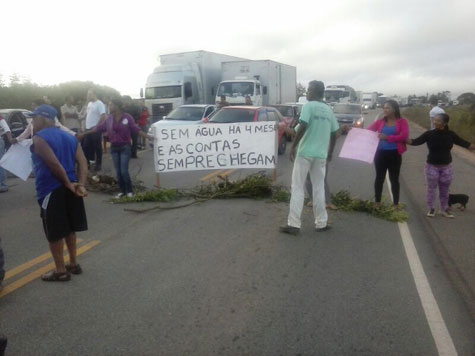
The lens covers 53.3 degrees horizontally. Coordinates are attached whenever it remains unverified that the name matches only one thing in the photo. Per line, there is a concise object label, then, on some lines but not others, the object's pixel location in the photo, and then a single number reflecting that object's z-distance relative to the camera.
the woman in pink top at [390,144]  7.05
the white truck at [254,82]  23.92
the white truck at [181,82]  23.84
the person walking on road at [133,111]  14.41
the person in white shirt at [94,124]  12.15
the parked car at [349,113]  23.52
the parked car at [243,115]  15.12
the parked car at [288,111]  21.06
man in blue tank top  4.52
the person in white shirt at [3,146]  9.18
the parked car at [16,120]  13.47
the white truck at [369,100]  72.82
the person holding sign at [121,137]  8.41
